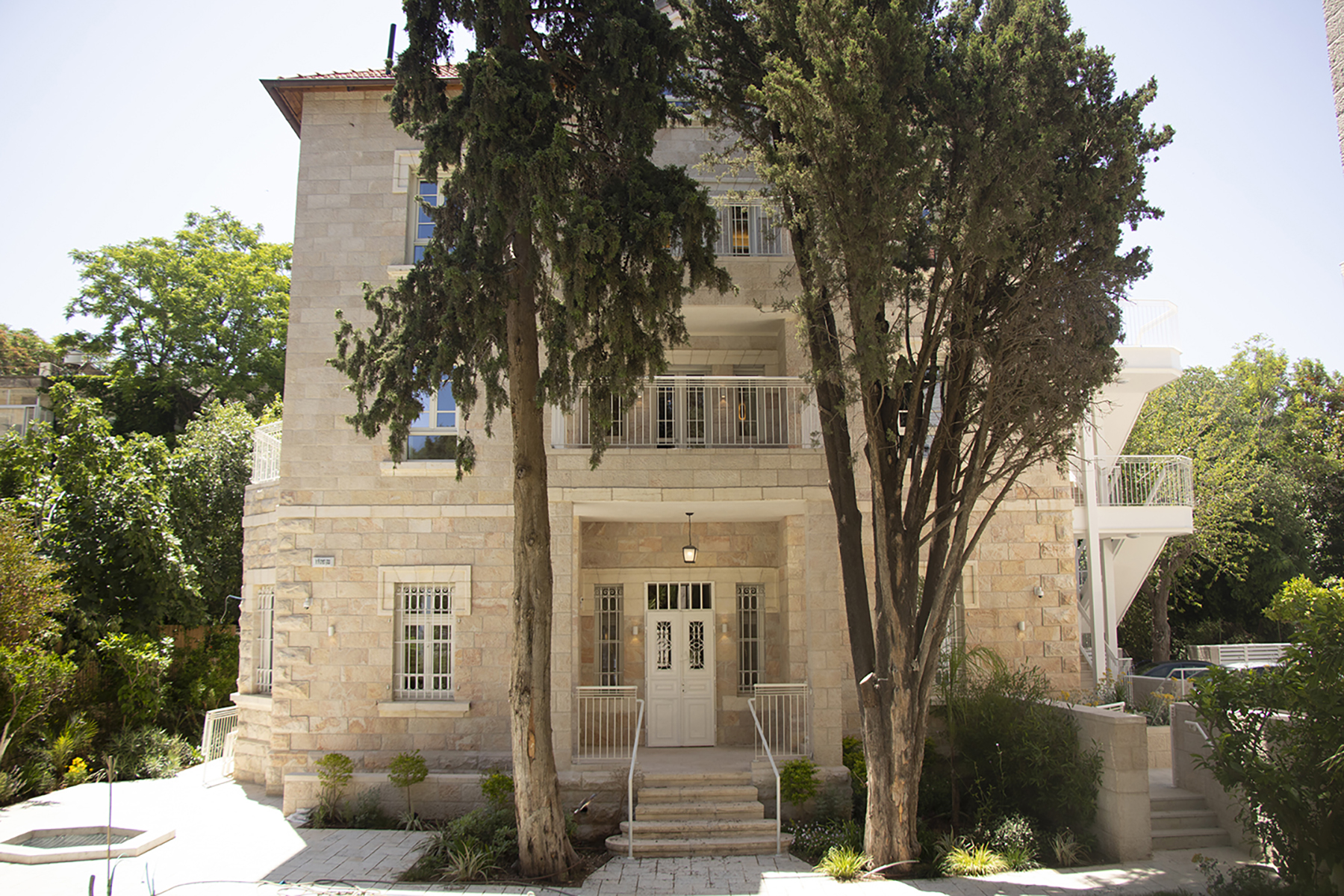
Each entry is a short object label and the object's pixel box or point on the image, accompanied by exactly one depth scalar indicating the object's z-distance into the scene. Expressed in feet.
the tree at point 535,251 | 26.71
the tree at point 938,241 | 25.07
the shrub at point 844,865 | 26.81
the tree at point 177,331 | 81.46
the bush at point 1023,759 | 29.43
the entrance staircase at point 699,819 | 30.17
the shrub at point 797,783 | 31.89
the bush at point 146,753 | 42.96
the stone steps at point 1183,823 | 29.78
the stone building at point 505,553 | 35.68
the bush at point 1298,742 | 21.89
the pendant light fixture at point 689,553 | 39.65
